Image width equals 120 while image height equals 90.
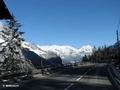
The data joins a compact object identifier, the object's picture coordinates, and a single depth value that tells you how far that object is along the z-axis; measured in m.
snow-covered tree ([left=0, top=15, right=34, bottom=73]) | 40.31
